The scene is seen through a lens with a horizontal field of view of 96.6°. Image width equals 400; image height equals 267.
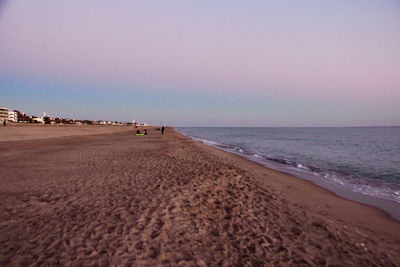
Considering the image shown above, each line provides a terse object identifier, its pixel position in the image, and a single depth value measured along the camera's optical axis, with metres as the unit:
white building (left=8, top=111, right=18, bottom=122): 121.84
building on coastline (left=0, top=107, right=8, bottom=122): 110.91
